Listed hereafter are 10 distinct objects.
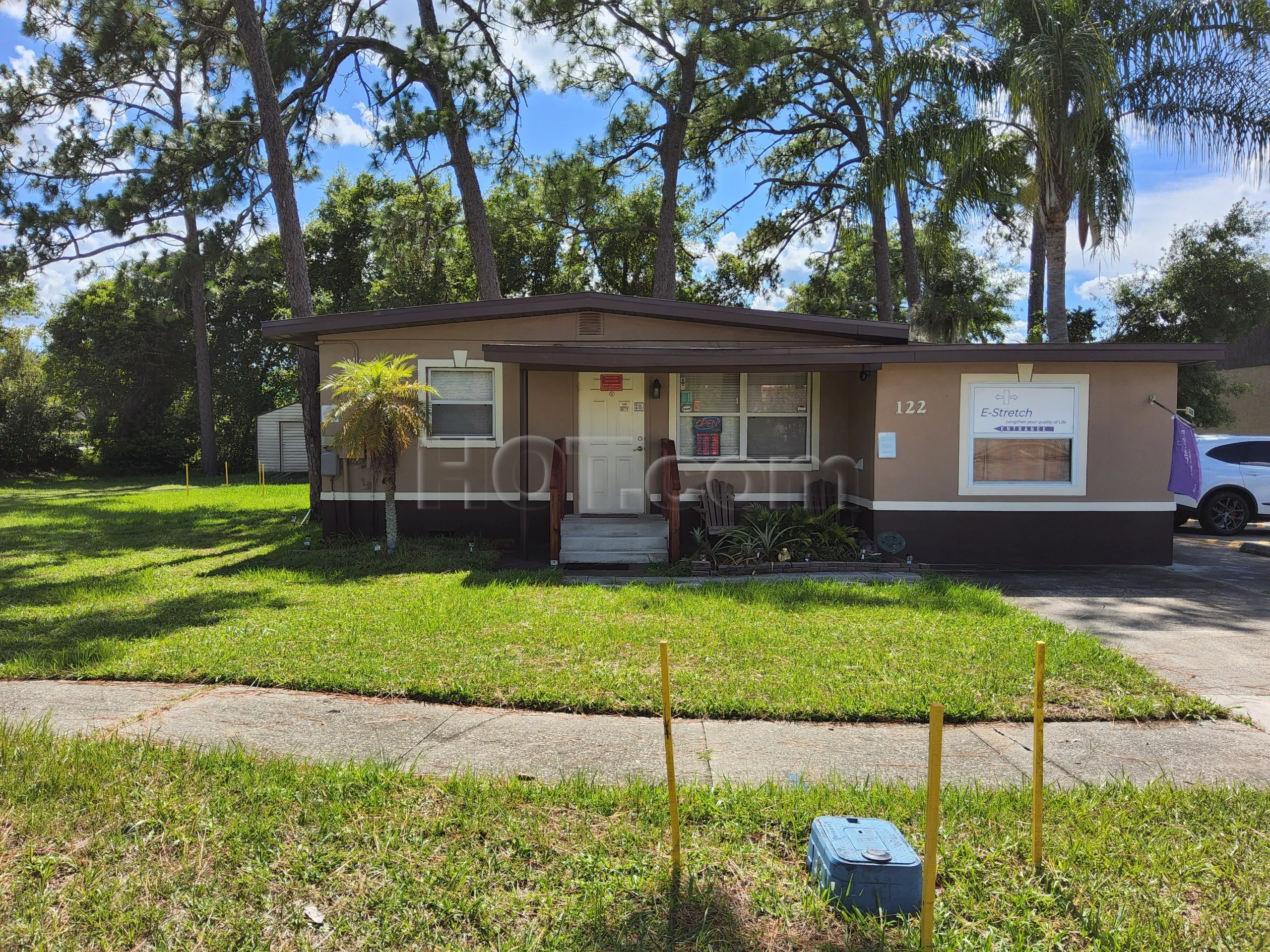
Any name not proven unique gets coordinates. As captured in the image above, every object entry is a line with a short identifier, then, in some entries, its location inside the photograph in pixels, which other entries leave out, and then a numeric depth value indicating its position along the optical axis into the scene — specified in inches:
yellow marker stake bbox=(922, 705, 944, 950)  110.4
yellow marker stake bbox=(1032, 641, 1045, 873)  132.5
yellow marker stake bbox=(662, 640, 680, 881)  128.6
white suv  547.2
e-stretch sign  420.5
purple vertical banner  412.5
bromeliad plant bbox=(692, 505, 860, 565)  402.6
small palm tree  402.9
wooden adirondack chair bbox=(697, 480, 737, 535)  450.0
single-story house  418.0
